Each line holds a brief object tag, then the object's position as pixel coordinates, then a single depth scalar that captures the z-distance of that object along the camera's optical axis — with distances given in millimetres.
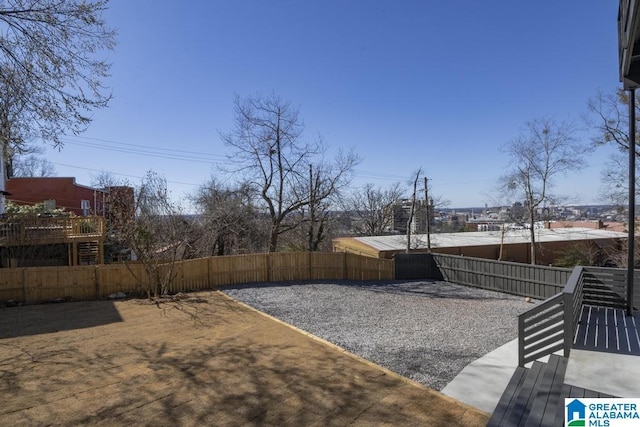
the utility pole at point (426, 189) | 22434
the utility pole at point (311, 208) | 18812
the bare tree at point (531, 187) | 22484
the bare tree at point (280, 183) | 18578
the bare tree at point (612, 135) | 16391
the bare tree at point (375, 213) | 39562
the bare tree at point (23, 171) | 30328
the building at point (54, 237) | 13234
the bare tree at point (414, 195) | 23016
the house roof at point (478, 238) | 23025
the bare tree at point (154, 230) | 10930
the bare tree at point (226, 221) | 19469
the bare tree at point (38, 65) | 5746
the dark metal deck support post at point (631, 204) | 6564
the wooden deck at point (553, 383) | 3725
